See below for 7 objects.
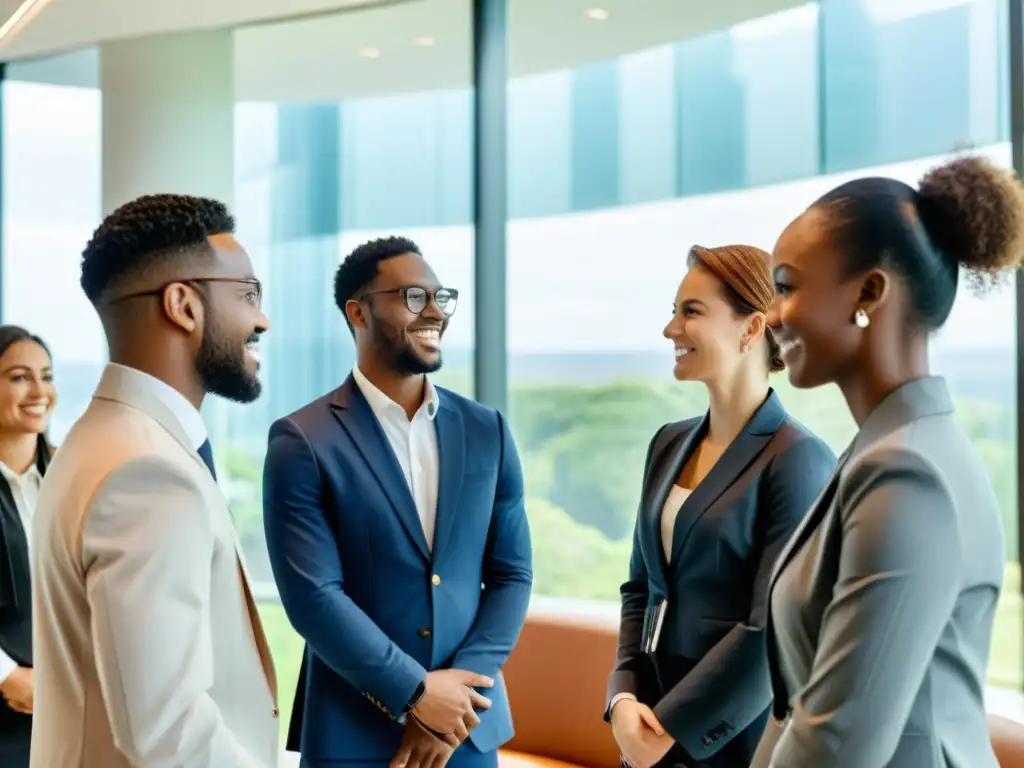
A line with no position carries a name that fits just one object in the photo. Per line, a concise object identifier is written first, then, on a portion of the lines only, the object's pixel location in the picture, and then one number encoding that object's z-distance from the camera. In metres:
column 5.76
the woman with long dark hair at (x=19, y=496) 3.19
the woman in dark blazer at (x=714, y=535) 2.38
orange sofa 4.00
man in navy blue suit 2.55
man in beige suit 1.62
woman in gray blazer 1.42
